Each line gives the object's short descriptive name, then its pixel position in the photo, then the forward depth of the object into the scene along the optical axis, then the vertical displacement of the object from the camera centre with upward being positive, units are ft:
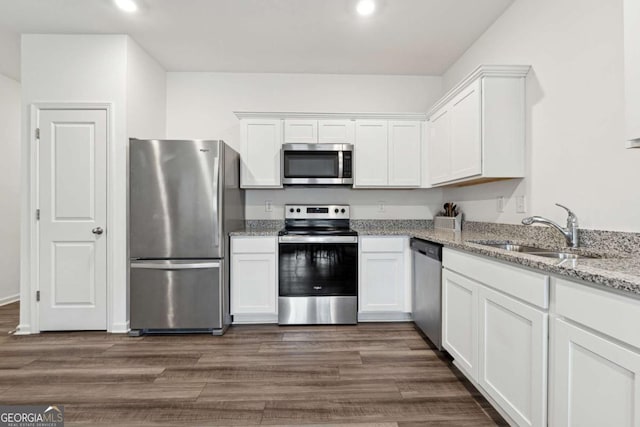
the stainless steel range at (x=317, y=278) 10.11 -2.15
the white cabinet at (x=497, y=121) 7.55 +2.16
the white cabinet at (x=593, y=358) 3.06 -1.58
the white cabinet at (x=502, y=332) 4.35 -2.01
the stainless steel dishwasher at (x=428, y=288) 8.00 -2.13
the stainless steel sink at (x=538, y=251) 5.67 -0.77
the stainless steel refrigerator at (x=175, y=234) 9.37 -0.71
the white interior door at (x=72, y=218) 9.59 -0.26
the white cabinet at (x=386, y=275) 10.32 -2.08
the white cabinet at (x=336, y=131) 11.10 +2.78
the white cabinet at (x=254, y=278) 10.11 -2.15
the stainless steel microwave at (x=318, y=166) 10.90 +1.53
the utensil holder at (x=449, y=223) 10.53 -0.39
